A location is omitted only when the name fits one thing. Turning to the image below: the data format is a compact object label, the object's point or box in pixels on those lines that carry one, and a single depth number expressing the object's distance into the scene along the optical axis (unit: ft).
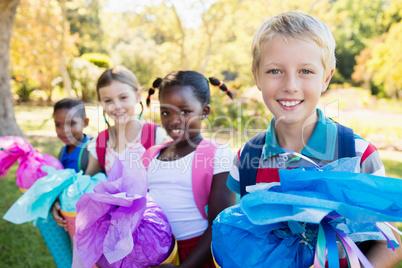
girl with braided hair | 5.38
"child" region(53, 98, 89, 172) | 8.46
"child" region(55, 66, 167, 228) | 7.61
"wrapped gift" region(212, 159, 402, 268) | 2.68
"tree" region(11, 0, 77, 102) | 35.17
